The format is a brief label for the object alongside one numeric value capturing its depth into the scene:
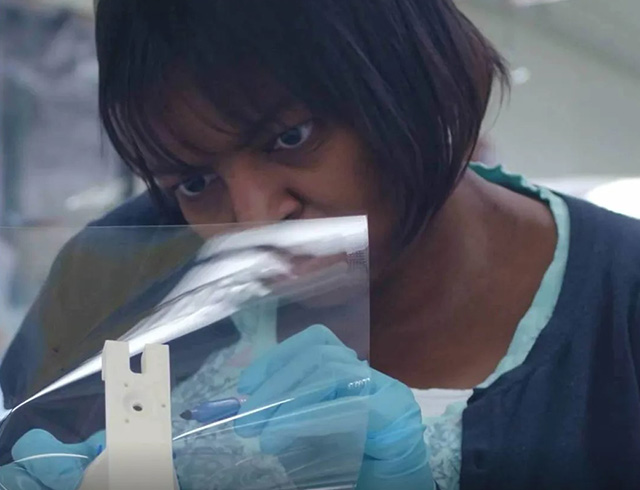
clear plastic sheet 0.90
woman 0.94
